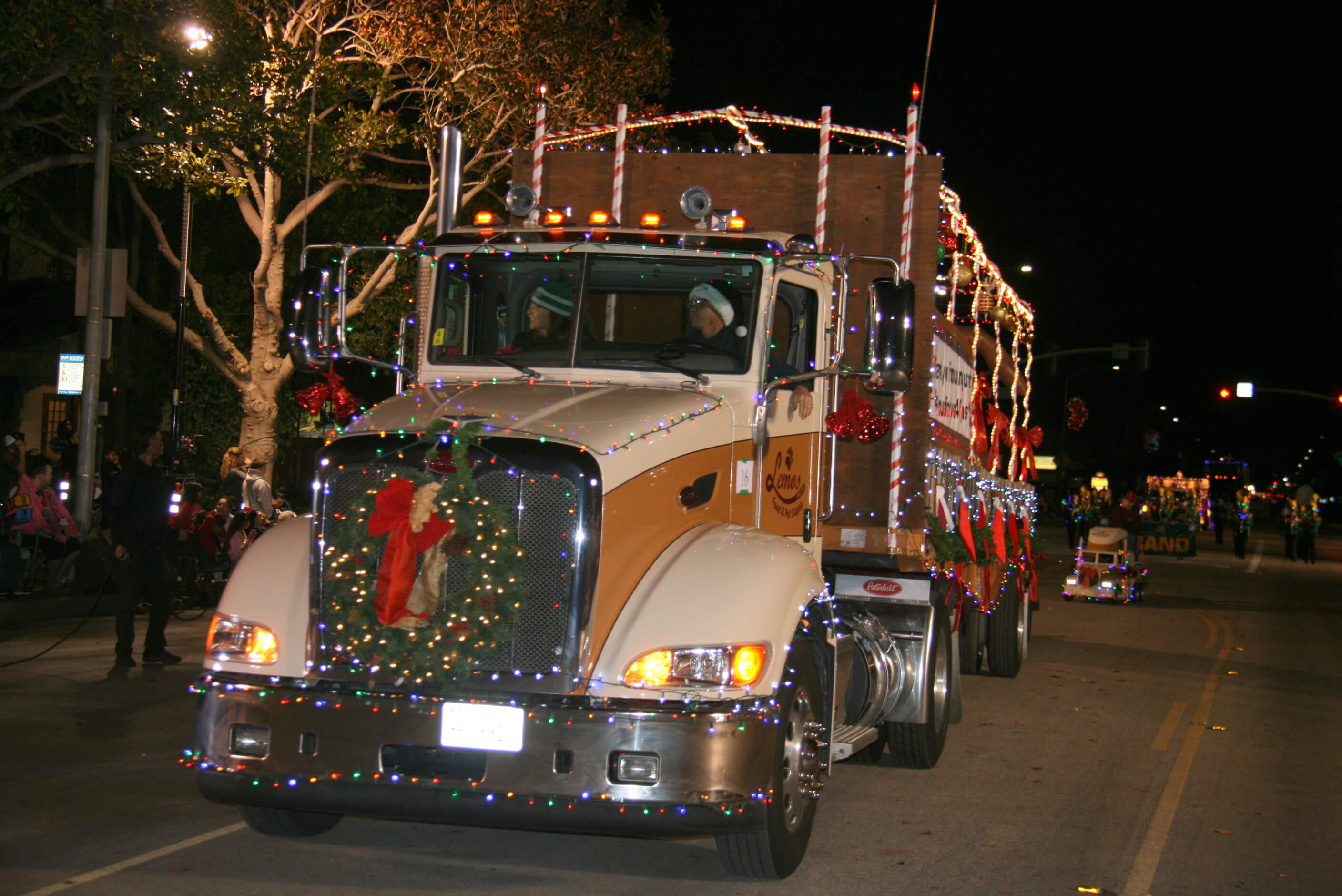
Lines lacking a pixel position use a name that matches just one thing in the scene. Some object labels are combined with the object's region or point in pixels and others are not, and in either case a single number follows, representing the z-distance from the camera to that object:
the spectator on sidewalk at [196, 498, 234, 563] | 16.61
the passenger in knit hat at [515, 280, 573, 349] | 7.29
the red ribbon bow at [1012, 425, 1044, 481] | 15.26
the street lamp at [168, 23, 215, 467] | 22.31
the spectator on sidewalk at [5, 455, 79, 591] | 15.76
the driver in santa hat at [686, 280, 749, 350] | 7.15
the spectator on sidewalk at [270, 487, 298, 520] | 19.53
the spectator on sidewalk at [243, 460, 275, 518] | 17.03
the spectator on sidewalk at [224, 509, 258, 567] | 16.38
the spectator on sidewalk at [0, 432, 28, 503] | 16.88
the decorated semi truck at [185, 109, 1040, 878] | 5.52
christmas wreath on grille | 5.61
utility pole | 17.89
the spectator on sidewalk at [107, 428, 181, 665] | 11.23
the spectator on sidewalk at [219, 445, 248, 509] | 17.39
